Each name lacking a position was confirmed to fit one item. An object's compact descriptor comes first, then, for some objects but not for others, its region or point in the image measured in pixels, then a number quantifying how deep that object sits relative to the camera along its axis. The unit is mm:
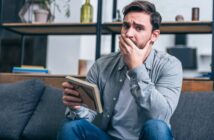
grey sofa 2056
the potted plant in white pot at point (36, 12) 3043
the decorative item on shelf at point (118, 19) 2822
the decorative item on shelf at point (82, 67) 2893
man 1560
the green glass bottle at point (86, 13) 2854
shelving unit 2633
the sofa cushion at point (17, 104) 2432
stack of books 2885
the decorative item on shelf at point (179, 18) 2652
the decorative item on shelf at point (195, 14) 2615
